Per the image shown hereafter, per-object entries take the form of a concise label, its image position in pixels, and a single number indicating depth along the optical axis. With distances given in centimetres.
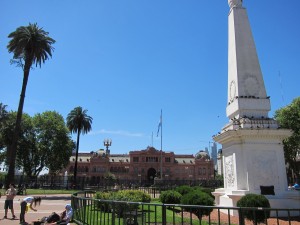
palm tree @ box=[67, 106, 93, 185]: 5747
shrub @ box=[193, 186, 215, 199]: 1639
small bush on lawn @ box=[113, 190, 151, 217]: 1454
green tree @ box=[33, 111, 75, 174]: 5191
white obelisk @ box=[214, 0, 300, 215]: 1166
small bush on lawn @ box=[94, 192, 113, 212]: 1542
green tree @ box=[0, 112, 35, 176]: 4556
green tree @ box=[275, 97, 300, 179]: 3412
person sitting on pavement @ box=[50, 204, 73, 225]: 925
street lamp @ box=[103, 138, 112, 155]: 9188
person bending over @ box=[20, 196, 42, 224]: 1167
